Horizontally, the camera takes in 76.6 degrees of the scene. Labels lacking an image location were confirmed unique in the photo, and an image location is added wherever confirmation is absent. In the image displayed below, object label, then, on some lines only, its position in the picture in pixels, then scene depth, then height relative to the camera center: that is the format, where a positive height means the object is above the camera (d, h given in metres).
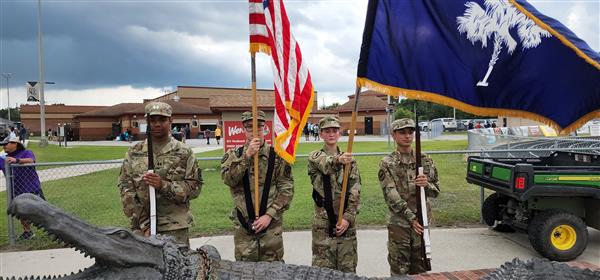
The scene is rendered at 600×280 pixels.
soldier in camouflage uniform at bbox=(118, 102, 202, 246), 3.05 -0.35
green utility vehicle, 4.49 -0.90
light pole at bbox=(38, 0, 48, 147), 25.33 +3.30
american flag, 3.02 +0.53
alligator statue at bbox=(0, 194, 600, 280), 1.77 -0.65
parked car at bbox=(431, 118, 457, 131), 43.00 +0.82
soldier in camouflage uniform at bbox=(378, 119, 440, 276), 3.40 -0.55
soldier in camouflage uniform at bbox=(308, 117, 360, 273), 3.40 -0.66
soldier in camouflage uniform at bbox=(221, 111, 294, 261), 3.20 -0.54
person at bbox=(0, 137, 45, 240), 5.45 -0.46
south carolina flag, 2.81 +0.55
